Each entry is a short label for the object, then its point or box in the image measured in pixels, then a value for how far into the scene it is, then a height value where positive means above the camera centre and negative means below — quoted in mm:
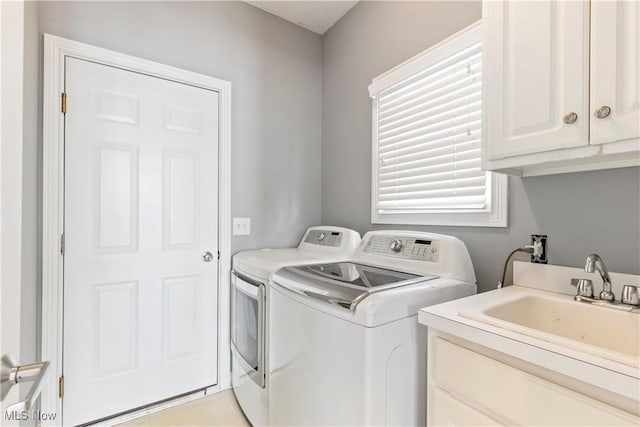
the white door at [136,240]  1661 -181
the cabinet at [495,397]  648 -465
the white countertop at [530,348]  596 -326
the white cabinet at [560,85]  814 +402
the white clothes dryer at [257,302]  1546 -530
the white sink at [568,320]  868 -353
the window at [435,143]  1460 +406
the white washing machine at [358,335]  991 -463
